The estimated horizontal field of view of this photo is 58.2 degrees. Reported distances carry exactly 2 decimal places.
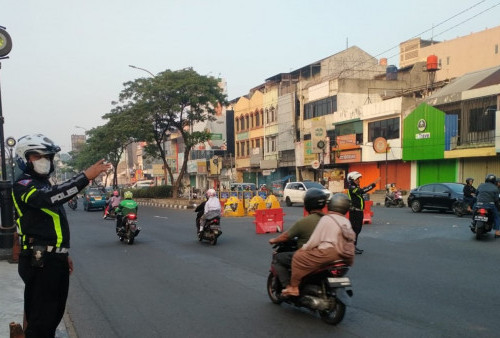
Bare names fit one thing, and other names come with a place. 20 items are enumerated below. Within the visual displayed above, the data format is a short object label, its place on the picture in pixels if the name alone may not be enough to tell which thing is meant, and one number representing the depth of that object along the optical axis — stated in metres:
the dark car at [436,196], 19.68
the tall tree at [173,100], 32.03
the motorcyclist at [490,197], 11.70
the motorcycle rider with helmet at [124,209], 13.05
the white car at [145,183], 65.26
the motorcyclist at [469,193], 15.74
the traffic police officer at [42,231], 3.61
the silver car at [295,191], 28.89
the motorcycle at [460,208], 18.39
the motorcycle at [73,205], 34.36
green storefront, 31.36
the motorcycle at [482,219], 11.64
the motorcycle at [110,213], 14.70
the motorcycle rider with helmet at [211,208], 12.66
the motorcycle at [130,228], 12.85
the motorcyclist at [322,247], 5.24
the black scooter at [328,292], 5.25
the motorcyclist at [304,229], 5.76
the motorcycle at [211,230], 12.52
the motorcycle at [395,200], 25.97
